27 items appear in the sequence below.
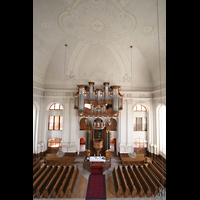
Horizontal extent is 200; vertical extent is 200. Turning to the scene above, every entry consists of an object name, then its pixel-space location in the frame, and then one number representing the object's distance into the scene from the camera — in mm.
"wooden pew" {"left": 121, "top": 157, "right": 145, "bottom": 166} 10652
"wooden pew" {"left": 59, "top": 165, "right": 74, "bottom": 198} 6727
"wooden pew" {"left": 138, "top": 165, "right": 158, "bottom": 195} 6906
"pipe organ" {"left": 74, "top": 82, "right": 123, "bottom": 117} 11250
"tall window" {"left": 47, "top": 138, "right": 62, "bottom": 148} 13312
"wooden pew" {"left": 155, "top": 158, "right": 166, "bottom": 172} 10299
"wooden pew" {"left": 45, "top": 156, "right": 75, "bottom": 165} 10641
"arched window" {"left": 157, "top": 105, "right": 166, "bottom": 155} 11752
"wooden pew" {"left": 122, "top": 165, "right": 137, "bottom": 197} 6896
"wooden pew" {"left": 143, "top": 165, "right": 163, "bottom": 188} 7336
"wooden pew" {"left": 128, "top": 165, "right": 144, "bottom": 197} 6816
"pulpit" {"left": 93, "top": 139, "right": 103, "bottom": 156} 11652
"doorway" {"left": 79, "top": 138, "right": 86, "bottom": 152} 14744
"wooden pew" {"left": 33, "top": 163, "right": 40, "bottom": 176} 8822
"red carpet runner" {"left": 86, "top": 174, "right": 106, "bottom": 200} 7277
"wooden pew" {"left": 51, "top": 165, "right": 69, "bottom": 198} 6738
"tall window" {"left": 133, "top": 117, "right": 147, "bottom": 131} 13547
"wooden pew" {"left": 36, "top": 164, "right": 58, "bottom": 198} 6660
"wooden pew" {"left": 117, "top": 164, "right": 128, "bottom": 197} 6954
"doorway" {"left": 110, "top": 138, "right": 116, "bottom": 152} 14768
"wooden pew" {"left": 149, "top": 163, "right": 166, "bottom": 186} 8102
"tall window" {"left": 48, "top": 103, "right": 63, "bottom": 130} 13383
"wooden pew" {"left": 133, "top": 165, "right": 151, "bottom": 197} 6847
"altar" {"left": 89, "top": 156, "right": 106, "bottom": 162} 10195
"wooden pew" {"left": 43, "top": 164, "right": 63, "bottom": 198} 6641
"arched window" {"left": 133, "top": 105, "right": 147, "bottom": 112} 13781
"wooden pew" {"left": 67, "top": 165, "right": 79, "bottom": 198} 6885
